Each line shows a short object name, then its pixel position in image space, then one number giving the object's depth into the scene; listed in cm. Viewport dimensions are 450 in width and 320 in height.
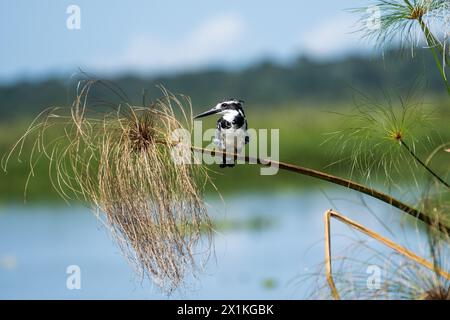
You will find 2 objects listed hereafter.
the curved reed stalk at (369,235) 660
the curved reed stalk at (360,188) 671
